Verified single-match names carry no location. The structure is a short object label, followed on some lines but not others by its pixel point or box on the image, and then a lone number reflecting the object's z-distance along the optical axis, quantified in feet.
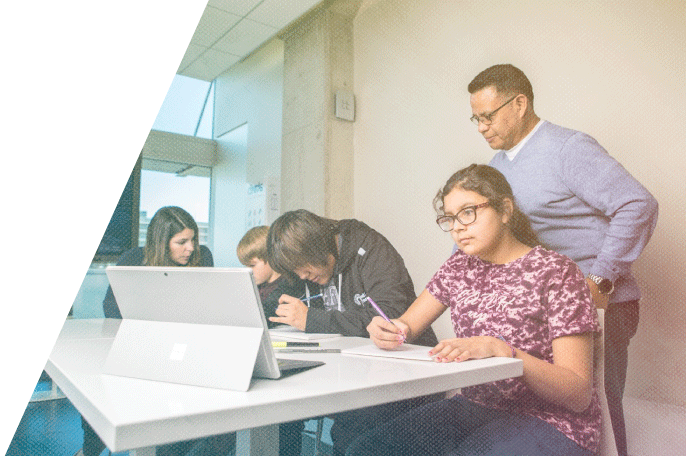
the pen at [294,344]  3.92
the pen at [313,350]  3.78
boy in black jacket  5.15
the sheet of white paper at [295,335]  4.66
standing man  4.91
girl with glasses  3.09
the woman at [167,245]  7.66
